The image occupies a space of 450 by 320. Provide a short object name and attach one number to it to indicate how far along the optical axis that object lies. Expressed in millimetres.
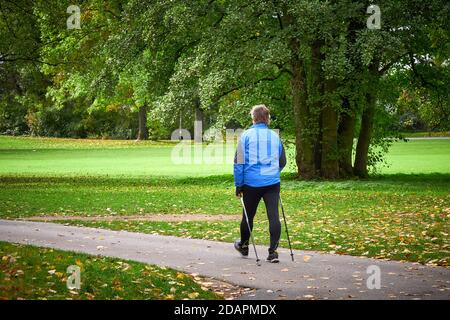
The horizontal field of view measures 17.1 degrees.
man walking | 20844
